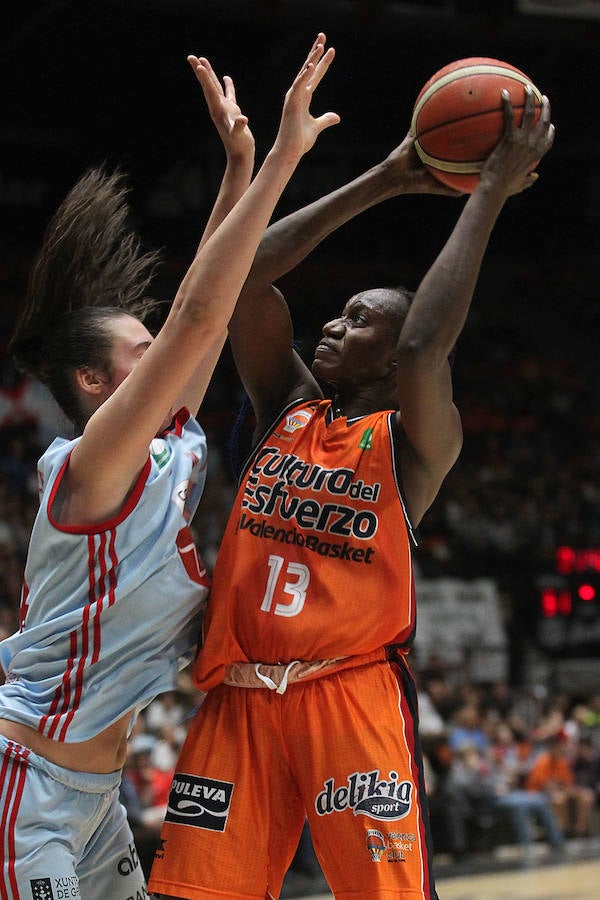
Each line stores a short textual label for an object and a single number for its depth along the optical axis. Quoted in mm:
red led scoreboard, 24641
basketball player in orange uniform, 5363
